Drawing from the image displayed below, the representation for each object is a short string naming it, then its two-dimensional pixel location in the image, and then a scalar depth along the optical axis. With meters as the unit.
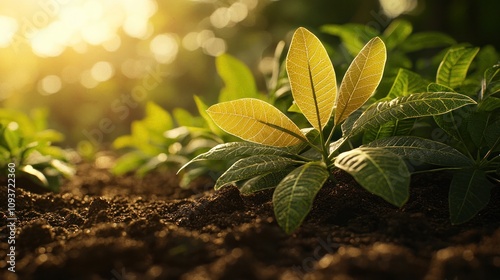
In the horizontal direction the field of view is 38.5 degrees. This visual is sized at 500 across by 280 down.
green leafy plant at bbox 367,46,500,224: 0.47
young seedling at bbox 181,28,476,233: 0.46
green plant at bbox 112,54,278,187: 0.67
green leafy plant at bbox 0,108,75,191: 0.65
